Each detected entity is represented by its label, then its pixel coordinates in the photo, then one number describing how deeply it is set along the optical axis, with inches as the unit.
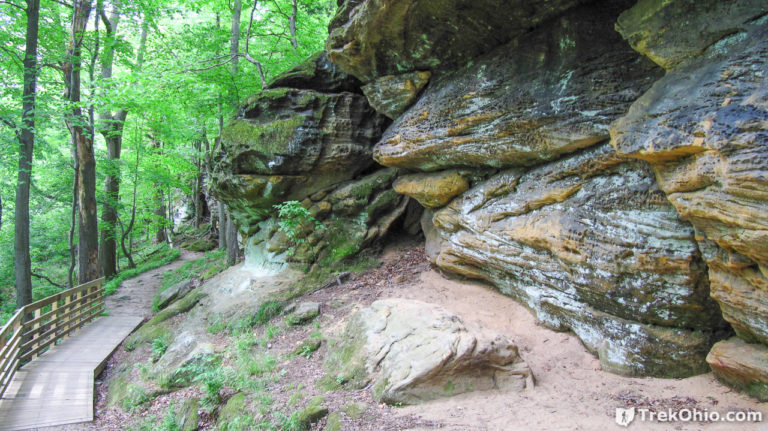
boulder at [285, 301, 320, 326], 315.3
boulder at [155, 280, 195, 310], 473.4
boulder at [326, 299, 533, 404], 186.1
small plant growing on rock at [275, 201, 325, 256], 359.3
